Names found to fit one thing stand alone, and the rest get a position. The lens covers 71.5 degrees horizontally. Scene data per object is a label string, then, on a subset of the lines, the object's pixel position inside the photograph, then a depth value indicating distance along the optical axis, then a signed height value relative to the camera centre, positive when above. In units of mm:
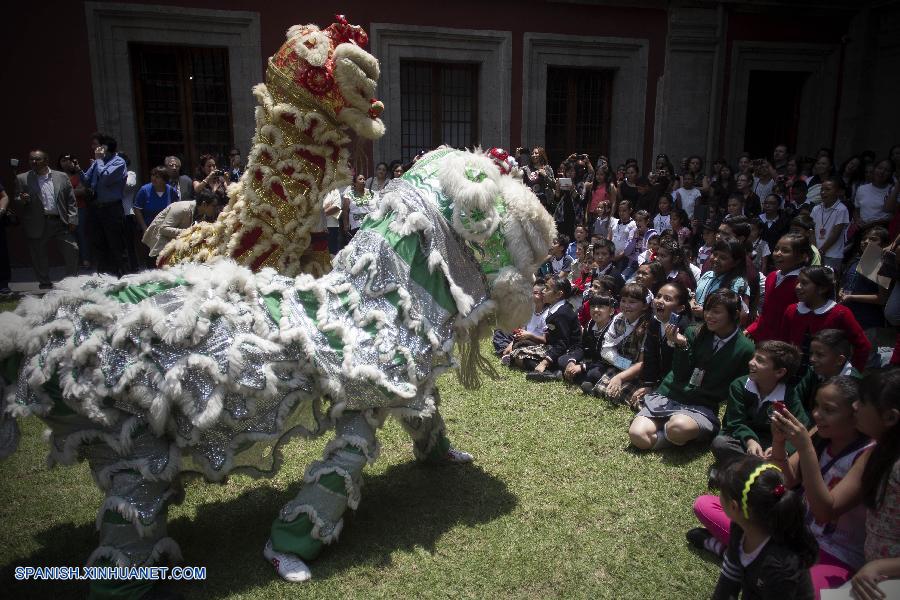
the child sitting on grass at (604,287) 5277 -970
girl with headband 1958 -1134
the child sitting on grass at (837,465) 2318 -1127
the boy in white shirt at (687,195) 8641 -329
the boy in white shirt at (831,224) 6543 -535
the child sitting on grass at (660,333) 4246 -1120
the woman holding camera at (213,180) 8461 -166
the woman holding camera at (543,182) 8912 -171
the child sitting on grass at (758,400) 3154 -1182
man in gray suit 8664 -549
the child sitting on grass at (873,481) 2064 -1067
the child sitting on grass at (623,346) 4574 -1323
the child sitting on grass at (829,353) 3092 -883
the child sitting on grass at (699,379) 3703 -1253
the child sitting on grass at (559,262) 7293 -1081
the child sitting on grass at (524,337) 5672 -1511
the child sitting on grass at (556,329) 5309 -1386
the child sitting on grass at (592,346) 5016 -1408
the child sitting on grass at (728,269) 4621 -725
